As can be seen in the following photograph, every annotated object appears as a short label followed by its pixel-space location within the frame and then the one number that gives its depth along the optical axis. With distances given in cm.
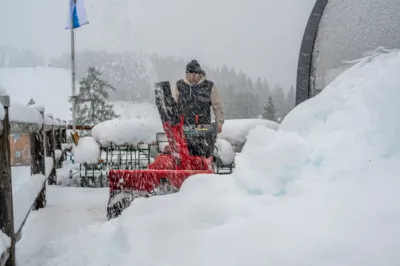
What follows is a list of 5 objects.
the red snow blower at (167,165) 434
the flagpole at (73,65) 1513
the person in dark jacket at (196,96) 534
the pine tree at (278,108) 4842
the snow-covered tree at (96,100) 4141
